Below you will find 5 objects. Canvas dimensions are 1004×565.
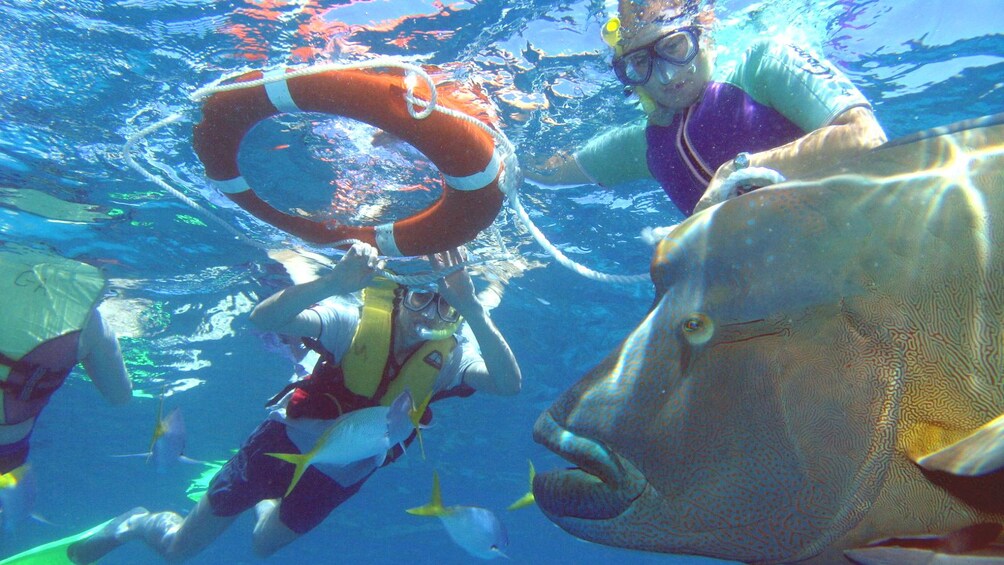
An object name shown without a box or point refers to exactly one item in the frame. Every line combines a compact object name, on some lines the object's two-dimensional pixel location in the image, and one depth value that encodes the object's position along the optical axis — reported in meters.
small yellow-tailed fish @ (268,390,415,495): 4.02
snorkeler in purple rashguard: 2.93
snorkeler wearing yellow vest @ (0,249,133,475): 4.48
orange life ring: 3.40
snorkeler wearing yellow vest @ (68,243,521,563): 5.35
